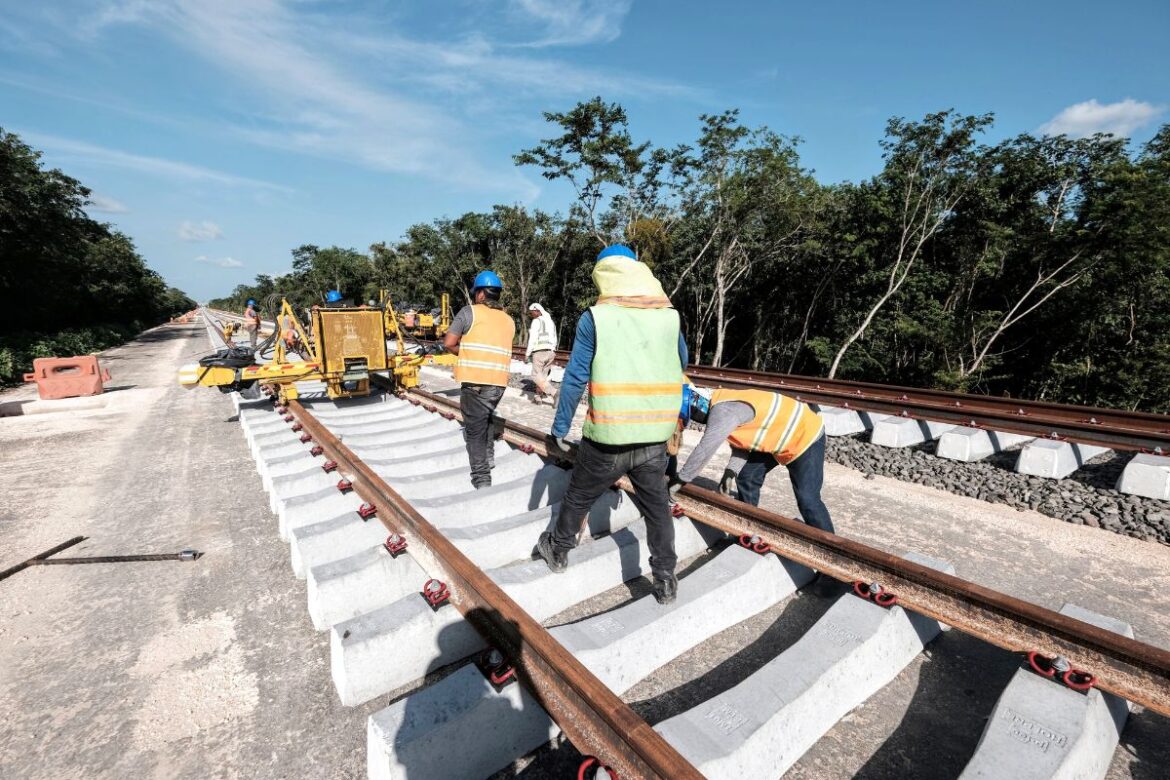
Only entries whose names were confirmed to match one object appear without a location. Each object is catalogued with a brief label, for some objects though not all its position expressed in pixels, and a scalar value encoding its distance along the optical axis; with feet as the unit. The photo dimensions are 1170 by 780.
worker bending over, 9.30
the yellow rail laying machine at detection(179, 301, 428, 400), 22.08
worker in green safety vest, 7.38
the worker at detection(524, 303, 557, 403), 27.02
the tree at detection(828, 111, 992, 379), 53.01
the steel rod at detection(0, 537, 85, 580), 10.79
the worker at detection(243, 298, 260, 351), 35.78
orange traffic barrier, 32.91
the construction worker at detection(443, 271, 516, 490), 12.91
